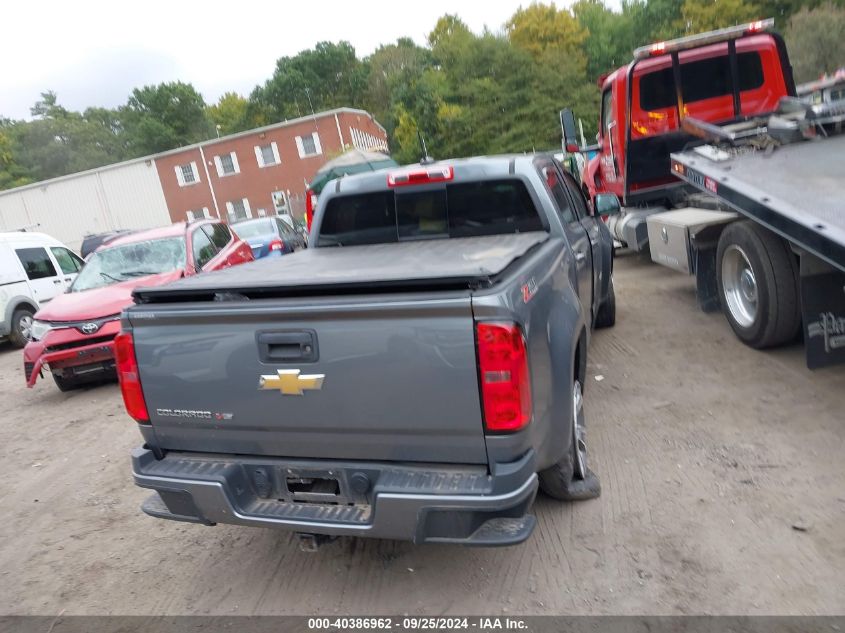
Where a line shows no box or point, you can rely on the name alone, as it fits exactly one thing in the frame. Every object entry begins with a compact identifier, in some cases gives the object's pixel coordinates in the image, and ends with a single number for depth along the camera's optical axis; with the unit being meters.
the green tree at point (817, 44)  29.50
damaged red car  7.03
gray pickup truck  2.48
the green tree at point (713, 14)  41.22
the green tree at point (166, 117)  72.19
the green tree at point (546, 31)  51.91
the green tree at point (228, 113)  75.96
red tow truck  4.56
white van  11.28
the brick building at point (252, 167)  40.41
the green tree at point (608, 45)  52.06
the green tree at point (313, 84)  68.88
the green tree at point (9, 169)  66.19
